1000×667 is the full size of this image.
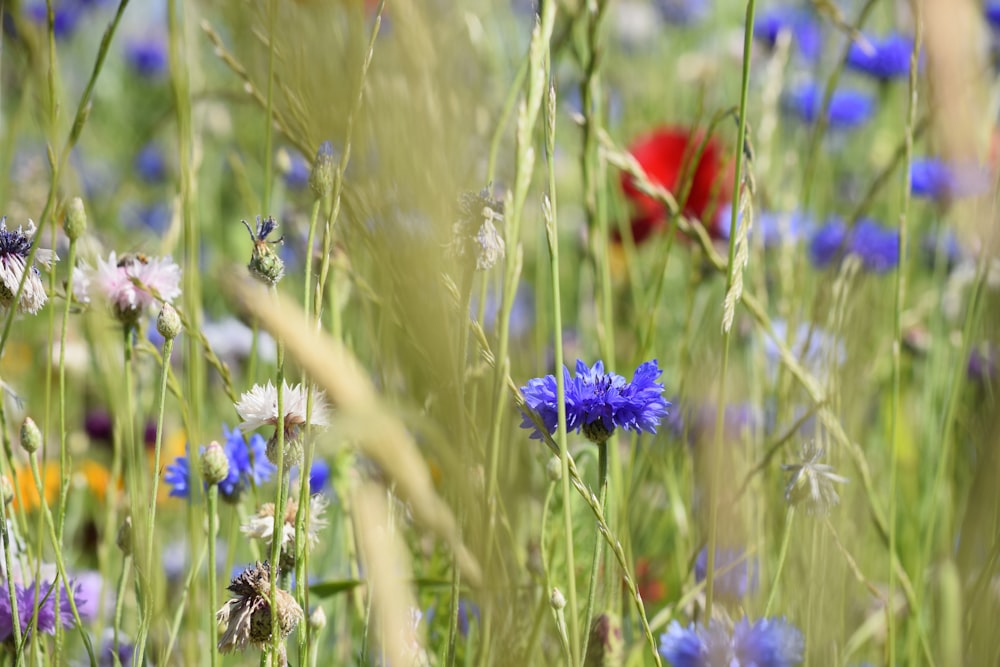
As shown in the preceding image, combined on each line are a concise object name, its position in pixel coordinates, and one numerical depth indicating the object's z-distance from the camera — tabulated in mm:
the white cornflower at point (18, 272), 1494
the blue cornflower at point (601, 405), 1478
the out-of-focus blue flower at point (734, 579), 1545
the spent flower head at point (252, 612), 1471
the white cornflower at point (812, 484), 1506
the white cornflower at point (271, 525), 1514
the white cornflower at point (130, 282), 1534
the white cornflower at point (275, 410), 1481
